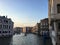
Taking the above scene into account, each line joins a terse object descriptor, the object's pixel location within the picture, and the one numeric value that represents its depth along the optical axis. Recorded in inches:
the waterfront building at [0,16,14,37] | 963.2
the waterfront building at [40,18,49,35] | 1221.3
